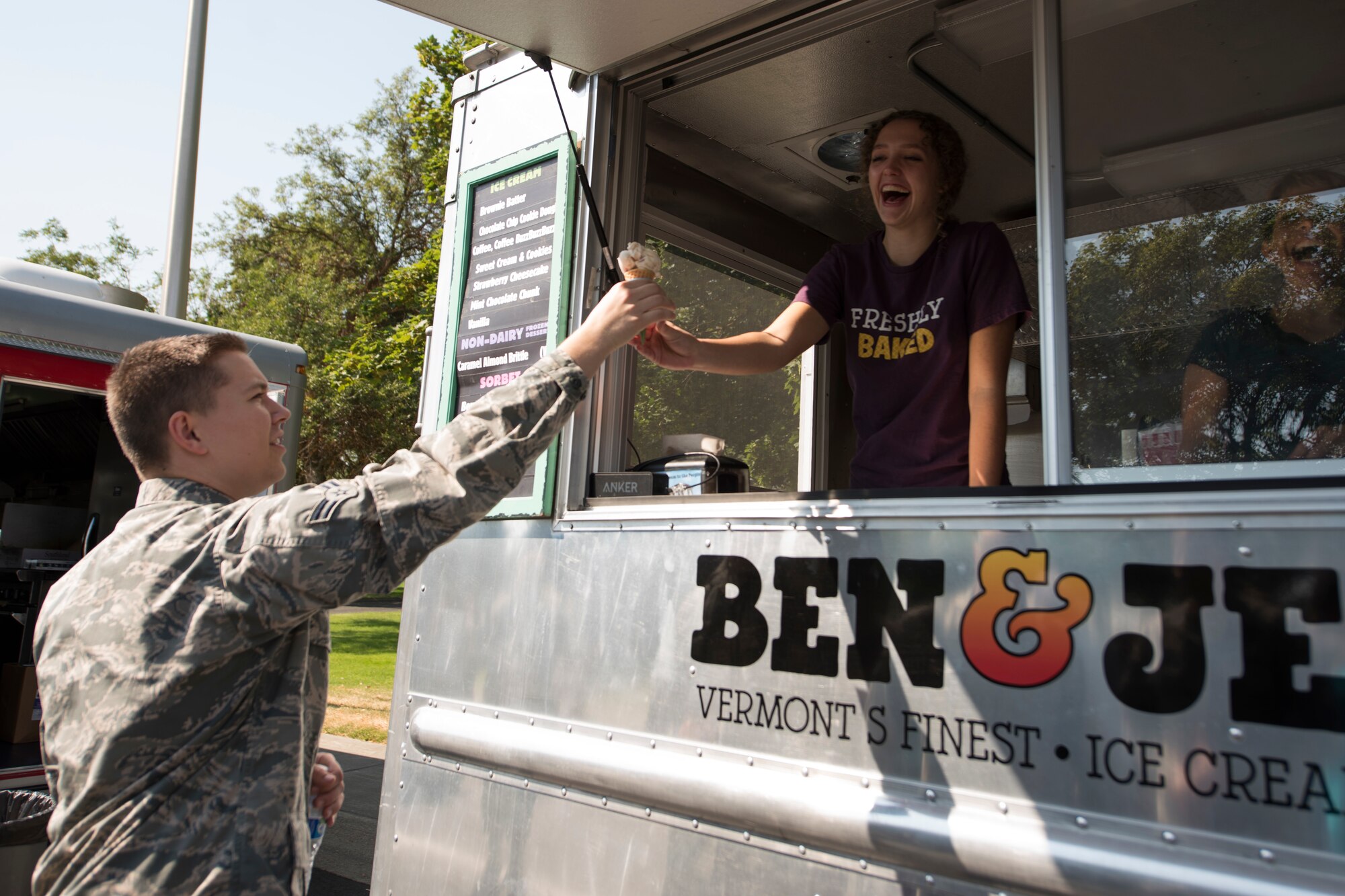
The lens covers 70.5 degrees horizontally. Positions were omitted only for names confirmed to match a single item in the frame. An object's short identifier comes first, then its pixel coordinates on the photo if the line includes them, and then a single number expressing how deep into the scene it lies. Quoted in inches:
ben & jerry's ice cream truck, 63.5
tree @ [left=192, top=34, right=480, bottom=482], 599.2
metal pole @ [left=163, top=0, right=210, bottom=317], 322.0
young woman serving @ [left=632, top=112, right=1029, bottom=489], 88.7
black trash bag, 155.5
